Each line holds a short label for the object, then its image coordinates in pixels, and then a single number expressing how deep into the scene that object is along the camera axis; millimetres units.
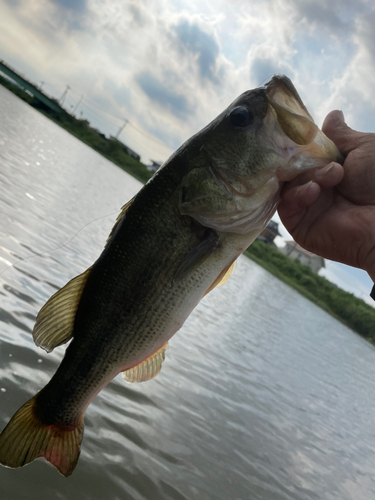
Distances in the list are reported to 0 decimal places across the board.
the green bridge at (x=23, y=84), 74875
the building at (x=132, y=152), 97188
